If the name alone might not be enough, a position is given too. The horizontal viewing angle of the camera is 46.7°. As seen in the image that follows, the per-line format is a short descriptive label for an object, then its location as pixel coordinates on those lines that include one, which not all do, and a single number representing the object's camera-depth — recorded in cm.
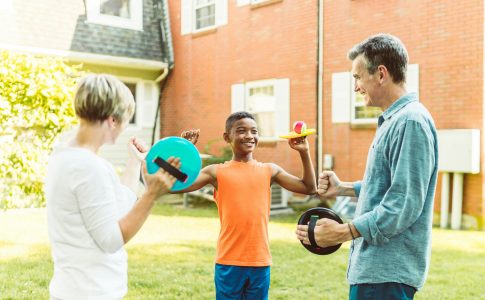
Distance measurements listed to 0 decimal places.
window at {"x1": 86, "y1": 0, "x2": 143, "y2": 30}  1197
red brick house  803
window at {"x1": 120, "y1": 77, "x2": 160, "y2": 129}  1286
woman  176
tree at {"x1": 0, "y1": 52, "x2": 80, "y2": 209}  675
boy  289
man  189
